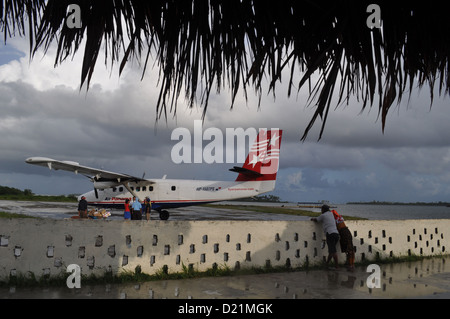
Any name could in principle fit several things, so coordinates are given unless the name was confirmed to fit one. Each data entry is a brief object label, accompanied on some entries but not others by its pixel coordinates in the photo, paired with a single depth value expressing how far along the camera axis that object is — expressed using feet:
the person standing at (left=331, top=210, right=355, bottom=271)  30.69
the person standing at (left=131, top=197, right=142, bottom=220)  52.95
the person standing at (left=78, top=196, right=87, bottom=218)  70.21
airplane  86.43
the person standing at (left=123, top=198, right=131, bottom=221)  60.54
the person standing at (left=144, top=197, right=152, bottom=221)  71.92
